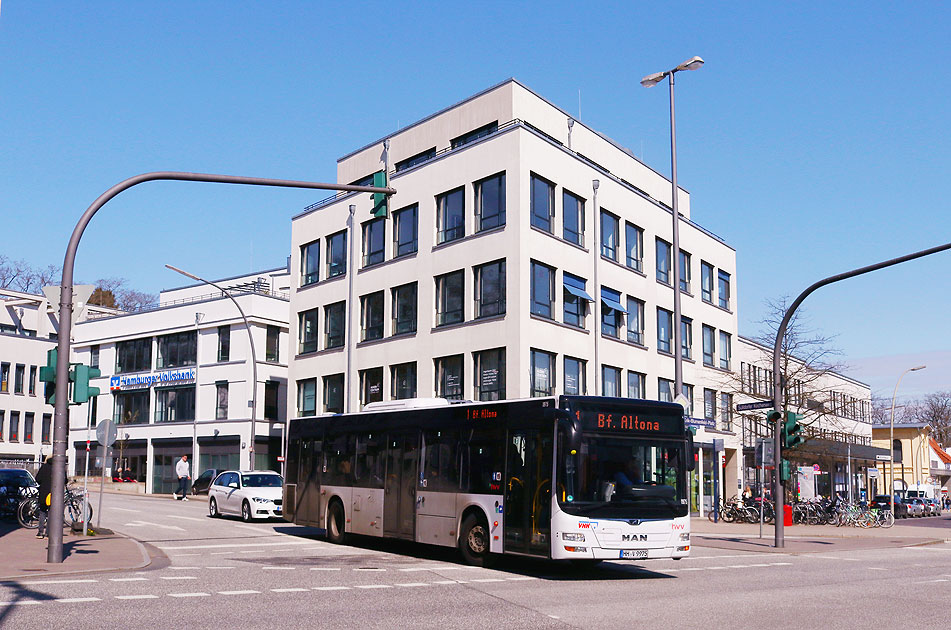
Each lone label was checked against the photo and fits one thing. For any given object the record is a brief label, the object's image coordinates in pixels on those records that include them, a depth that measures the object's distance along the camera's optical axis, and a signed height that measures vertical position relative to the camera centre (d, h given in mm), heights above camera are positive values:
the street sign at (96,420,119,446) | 22797 +65
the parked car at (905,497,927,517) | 68062 -4123
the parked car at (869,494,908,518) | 62100 -3641
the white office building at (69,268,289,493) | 54750 +2806
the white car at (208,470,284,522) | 29703 -1637
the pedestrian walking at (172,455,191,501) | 45344 -1529
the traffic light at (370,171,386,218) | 16092 +3675
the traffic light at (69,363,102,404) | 16328 +842
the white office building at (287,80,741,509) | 37344 +6520
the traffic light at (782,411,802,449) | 24266 +233
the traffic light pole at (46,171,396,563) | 15734 +581
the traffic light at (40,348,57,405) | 16328 +916
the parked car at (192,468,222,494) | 50384 -2141
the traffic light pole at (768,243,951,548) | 23984 +800
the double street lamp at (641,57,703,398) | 27109 +6392
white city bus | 15867 -615
